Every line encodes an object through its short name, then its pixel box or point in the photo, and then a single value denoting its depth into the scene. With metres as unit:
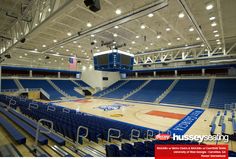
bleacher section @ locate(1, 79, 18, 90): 20.85
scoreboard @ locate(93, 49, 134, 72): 12.67
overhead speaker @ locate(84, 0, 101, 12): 4.93
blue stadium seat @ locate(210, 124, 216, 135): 7.92
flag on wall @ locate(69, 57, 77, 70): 16.39
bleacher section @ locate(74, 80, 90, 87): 30.67
